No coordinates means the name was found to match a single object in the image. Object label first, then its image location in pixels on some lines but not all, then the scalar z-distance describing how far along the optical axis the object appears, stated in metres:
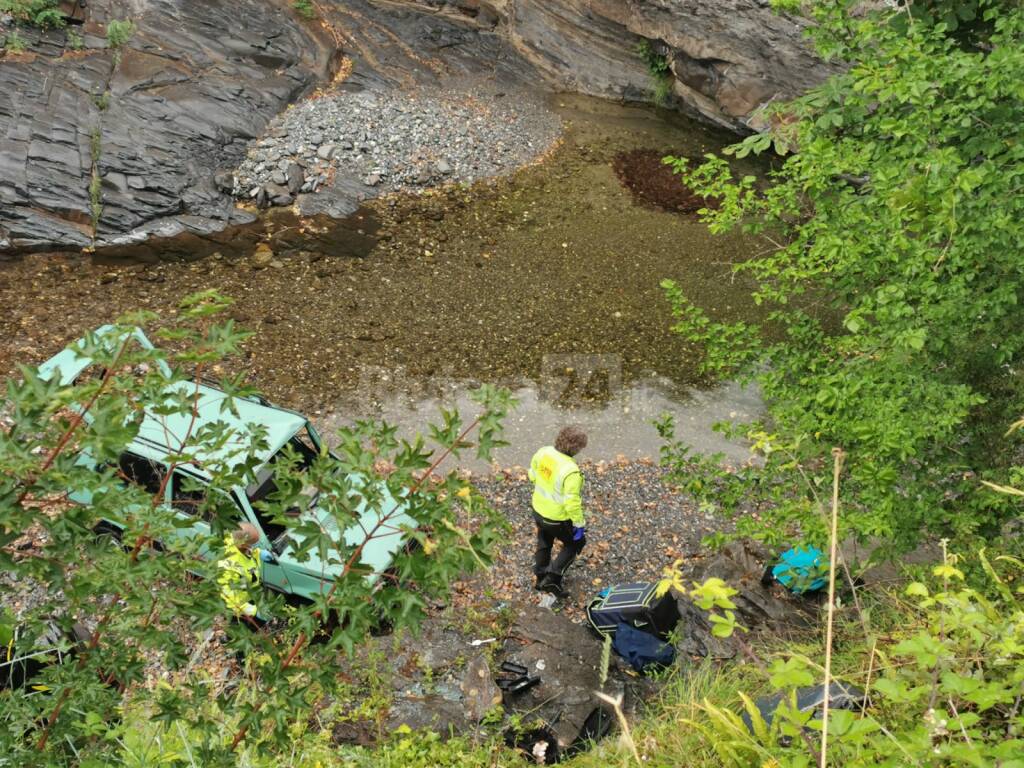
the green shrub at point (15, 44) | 15.05
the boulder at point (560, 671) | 6.18
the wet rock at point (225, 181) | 15.45
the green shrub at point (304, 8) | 18.98
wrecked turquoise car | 7.29
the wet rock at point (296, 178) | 15.70
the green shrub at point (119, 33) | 15.84
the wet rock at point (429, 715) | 5.95
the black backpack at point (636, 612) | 7.10
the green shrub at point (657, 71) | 19.77
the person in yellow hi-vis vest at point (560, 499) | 7.55
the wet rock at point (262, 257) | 14.14
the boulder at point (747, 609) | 6.83
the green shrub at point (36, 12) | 15.37
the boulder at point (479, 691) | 6.14
